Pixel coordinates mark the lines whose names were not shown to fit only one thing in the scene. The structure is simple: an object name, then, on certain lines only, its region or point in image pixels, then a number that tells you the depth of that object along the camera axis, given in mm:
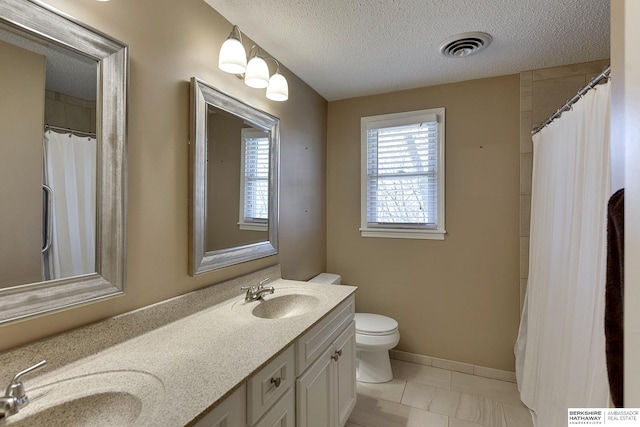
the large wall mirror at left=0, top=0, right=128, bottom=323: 854
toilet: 2227
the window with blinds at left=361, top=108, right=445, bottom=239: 2516
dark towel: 561
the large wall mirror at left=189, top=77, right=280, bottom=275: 1431
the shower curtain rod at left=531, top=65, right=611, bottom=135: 1187
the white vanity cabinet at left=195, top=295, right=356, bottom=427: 947
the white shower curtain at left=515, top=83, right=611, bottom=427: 1235
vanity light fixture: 1405
